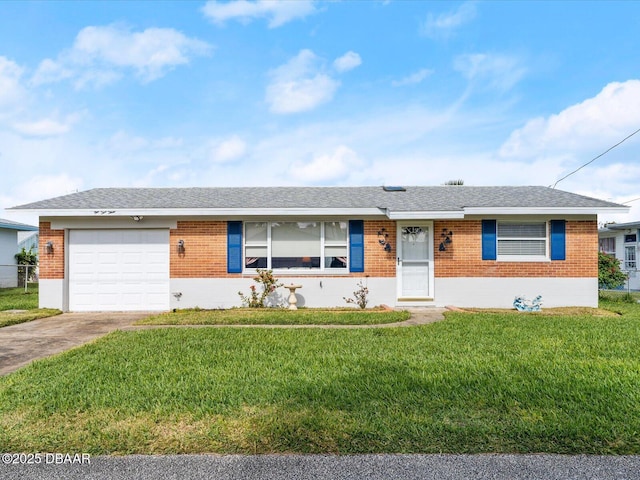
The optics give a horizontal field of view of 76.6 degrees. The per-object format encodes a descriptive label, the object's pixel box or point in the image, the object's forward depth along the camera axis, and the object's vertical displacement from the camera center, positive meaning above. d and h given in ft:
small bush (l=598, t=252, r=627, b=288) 47.88 -2.89
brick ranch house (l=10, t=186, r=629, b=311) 37.01 -0.59
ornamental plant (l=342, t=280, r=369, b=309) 36.78 -4.24
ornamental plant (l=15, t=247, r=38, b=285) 70.08 -1.92
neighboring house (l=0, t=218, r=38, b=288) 66.00 +0.35
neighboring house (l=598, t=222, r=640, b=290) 66.33 +0.97
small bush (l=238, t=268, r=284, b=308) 36.47 -3.63
